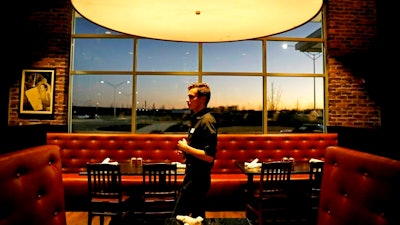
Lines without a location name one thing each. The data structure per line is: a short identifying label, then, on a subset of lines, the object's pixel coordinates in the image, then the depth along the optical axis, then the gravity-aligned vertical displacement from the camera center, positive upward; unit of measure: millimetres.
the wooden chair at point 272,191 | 3574 -928
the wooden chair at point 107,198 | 3432 -975
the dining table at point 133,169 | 3674 -673
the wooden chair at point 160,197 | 3549 -974
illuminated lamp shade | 939 +373
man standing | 2383 -313
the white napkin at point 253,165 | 3983 -627
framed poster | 5410 +507
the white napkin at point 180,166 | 4023 -652
